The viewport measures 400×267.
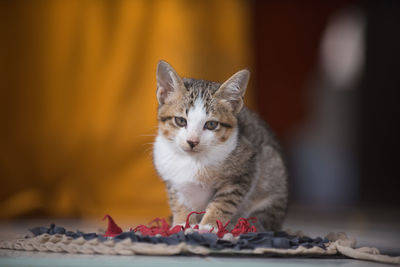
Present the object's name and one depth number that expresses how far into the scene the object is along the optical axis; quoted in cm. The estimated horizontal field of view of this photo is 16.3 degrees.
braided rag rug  139
